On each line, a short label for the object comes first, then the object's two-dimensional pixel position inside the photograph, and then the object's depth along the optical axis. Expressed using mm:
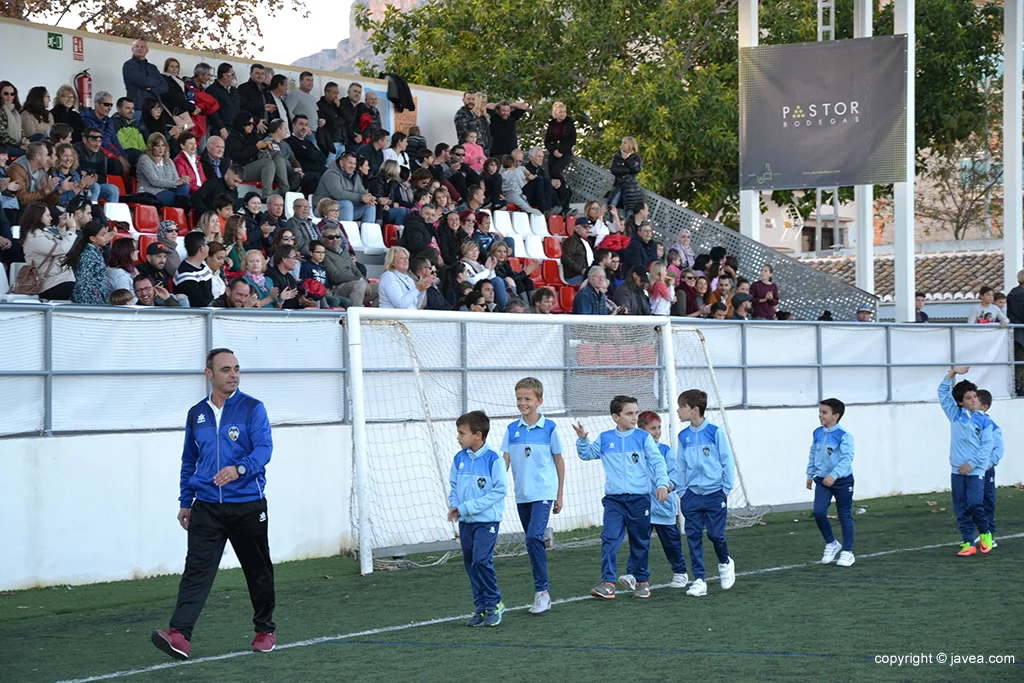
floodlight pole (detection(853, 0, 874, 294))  22281
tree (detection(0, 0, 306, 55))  28828
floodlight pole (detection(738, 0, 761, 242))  21203
